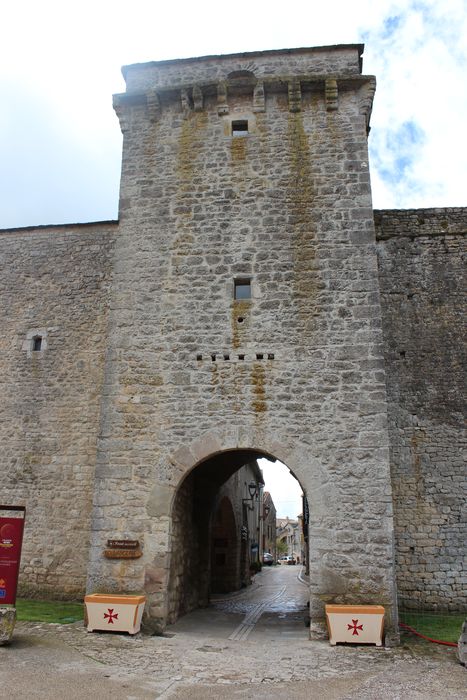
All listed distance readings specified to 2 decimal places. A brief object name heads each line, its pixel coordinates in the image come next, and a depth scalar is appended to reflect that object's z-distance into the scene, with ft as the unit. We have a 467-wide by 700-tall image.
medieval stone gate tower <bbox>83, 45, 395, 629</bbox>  25.38
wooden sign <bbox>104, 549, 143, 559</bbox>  25.43
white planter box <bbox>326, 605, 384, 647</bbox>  22.21
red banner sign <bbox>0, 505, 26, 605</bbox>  21.81
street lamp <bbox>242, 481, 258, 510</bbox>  60.24
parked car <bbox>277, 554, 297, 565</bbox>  140.39
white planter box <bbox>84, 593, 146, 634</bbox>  23.59
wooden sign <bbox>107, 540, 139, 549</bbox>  25.53
